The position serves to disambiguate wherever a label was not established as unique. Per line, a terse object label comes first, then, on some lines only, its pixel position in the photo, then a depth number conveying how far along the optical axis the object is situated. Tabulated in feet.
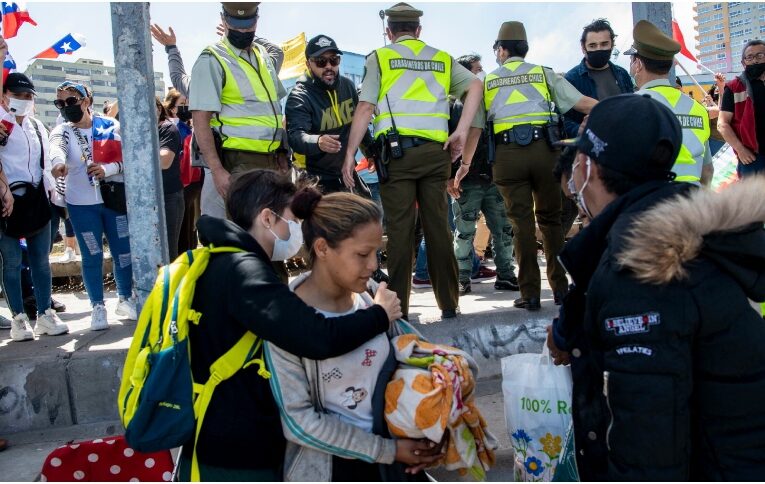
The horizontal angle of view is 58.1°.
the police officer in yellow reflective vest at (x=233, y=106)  14.65
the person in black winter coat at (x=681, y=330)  5.13
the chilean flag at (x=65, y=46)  26.78
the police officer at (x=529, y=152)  15.85
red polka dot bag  9.46
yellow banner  37.83
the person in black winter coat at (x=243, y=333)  6.77
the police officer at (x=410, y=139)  14.96
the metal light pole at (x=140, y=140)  14.23
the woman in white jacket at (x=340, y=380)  7.09
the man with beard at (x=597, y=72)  17.17
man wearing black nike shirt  15.83
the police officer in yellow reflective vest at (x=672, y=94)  12.86
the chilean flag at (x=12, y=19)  19.75
